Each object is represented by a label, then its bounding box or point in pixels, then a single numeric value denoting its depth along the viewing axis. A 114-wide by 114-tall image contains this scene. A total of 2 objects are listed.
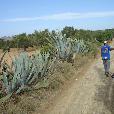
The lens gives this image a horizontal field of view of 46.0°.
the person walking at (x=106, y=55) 5.61
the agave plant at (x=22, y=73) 3.92
